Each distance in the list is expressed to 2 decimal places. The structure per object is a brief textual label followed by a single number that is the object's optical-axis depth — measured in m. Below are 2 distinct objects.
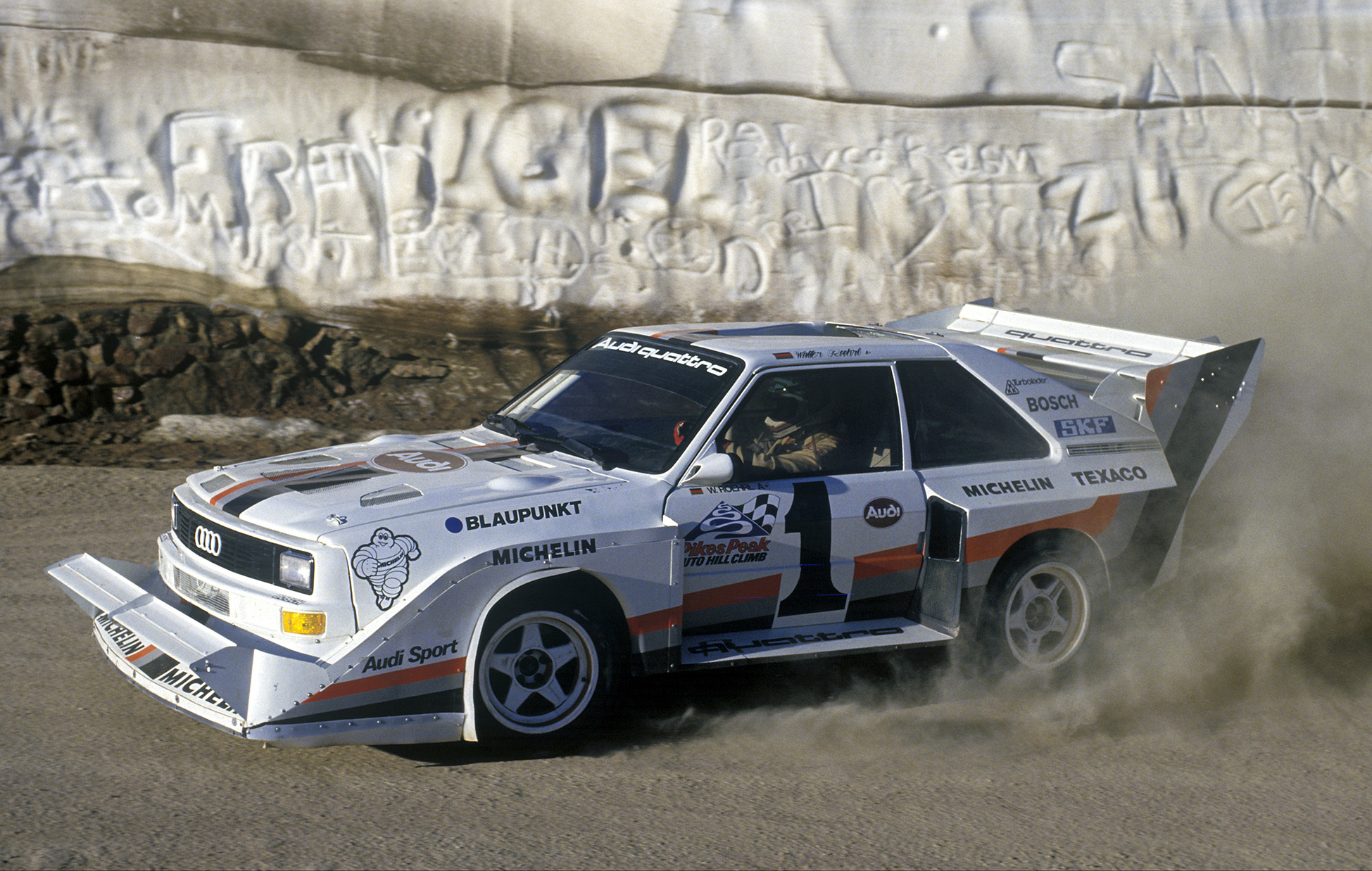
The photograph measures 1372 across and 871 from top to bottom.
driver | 4.96
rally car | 4.11
